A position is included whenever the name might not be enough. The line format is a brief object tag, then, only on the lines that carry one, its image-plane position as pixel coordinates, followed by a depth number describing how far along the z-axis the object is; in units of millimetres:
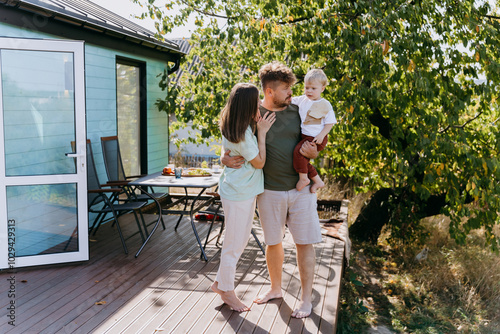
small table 4586
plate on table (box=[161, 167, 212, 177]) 5242
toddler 2900
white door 3947
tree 4902
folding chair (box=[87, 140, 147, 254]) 4594
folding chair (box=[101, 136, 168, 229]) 5512
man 2885
